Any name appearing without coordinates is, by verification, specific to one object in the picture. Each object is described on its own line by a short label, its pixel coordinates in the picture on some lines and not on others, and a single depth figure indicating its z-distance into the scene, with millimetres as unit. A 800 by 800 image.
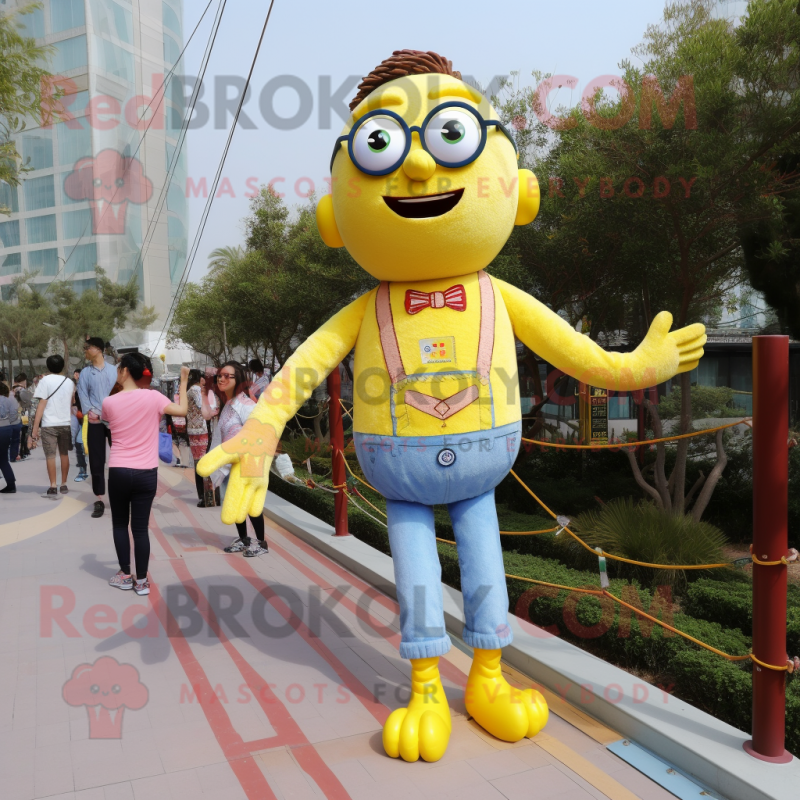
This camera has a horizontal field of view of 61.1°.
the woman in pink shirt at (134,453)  4699
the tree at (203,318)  17891
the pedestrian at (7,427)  8766
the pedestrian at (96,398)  7203
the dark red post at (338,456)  6254
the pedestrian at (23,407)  13352
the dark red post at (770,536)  2586
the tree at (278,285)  10672
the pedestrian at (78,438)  9820
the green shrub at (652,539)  4957
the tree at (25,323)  33750
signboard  8047
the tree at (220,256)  24145
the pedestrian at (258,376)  7223
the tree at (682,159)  4949
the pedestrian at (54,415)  8281
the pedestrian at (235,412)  5840
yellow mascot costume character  2861
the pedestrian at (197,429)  8281
